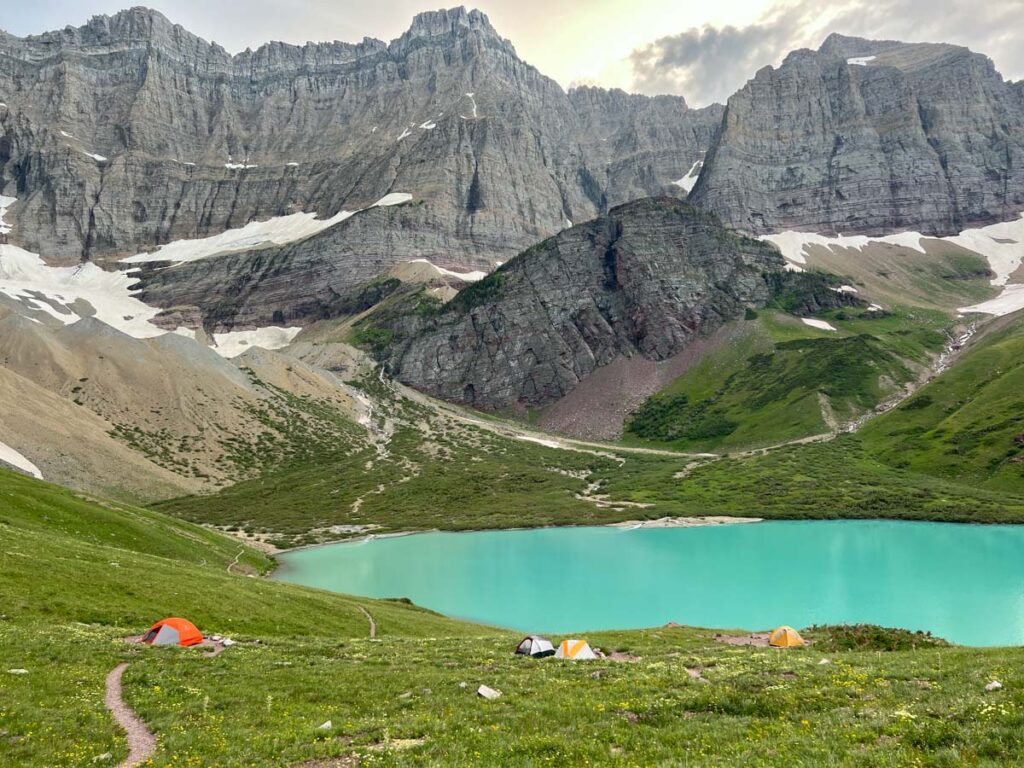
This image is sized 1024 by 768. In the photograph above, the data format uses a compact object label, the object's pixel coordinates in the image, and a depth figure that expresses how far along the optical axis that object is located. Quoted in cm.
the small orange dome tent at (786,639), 3101
